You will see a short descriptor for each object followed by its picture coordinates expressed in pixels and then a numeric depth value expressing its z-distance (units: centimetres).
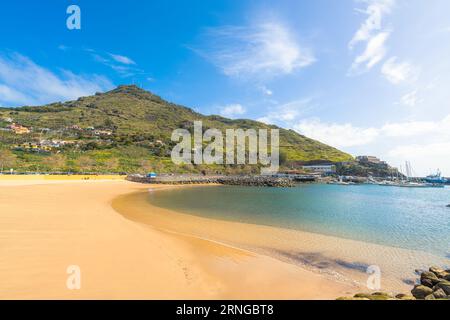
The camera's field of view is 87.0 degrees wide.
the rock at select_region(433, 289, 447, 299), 620
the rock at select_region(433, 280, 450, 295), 646
